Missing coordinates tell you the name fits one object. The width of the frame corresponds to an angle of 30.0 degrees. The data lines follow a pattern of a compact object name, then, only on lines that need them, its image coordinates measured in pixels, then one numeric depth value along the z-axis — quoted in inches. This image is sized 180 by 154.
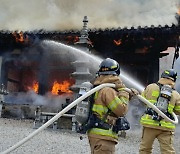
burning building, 481.1
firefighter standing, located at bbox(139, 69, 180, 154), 186.4
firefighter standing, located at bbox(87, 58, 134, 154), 135.9
